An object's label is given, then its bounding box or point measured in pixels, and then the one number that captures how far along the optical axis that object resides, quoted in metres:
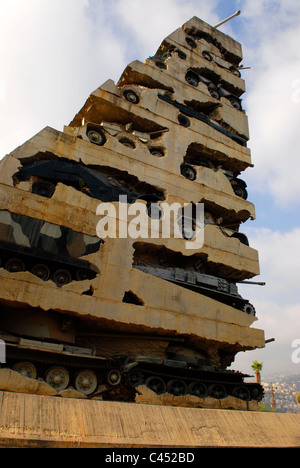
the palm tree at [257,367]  38.34
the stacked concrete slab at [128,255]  11.17
